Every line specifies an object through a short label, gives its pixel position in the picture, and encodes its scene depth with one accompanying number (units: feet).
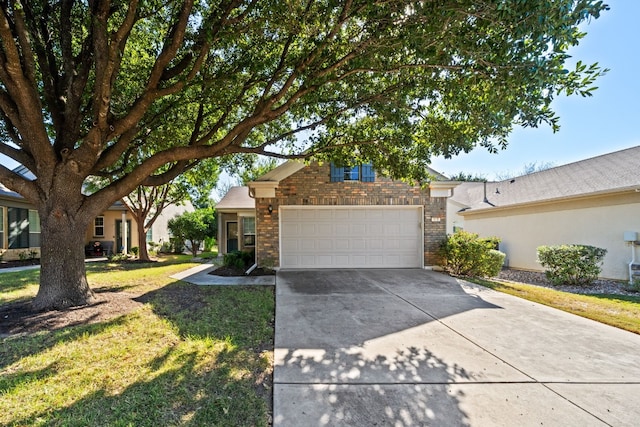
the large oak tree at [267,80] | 12.71
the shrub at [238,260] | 34.58
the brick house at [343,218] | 34.35
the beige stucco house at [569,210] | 31.51
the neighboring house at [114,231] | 54.75
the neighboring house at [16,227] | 41.24
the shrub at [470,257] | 32.35
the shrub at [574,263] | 30.27
